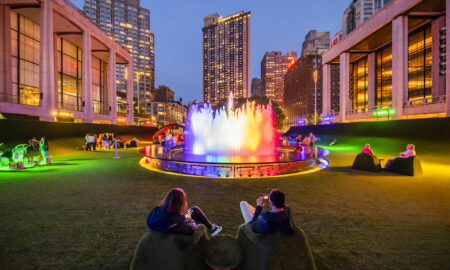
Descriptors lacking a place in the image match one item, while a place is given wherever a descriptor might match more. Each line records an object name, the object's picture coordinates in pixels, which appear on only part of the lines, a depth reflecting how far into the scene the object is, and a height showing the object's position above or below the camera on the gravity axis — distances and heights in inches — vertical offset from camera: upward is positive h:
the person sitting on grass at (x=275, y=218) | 96.2 -40.5
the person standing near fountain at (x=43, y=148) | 507.5 -35.0
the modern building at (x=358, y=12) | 4575.3 +2827.8
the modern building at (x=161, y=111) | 5689.0 +638.2
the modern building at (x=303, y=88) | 4888.3 +1175.3
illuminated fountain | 414.9 -48.2
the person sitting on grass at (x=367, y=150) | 442.0 -34.4
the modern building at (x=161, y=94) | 7253.9 +1398.6
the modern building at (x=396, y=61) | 1134.4 +532.1
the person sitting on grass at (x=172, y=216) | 98.8 -40.1
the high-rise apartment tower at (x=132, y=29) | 5221.5 +2791.2
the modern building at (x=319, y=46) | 7708.7 +3295.8
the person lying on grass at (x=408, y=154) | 385.4 -37.5
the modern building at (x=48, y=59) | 1003.9 +433.7
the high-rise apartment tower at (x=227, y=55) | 7042.3 +2768.3
